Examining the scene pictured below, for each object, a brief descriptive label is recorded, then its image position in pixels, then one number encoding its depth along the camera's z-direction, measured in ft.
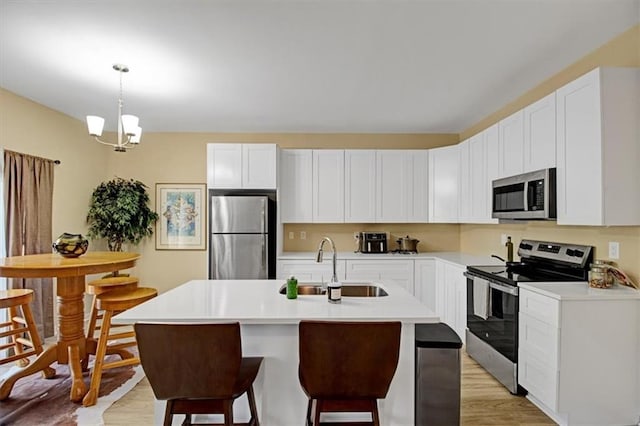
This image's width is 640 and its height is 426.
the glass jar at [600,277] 7.81
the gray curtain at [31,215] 11.36
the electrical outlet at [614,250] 8.04
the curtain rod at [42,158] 11.34
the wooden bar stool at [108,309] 8.70
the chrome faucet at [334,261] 7.13
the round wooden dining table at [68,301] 8.23
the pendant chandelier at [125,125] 9.28
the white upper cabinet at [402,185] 15.49
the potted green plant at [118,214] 15.16
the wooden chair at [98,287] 9.77
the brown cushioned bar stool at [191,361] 5.00
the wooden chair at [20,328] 9.23
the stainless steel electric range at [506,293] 8.84
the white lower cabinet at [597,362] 7.36
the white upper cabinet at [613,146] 7.30
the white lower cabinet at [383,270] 14.23
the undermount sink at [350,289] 8.68
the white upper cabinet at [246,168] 14.39
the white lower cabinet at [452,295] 11.93
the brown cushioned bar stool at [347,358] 5.01
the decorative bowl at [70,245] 9.47
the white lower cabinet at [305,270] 14.21
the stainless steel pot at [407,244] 15.99
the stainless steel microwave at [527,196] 8.68
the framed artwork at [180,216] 16.34
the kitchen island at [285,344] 6.05
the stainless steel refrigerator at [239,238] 13.60
